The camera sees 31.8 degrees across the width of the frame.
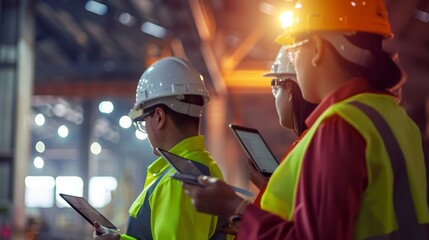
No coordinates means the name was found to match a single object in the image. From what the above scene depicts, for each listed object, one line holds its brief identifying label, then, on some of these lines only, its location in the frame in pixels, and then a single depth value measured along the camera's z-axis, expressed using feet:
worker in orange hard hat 6.54
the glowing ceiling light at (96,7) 57.38
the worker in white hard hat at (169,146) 10.57
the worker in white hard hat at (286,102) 10.43
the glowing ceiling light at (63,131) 130.31
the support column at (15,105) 36.19
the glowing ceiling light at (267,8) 53.83
